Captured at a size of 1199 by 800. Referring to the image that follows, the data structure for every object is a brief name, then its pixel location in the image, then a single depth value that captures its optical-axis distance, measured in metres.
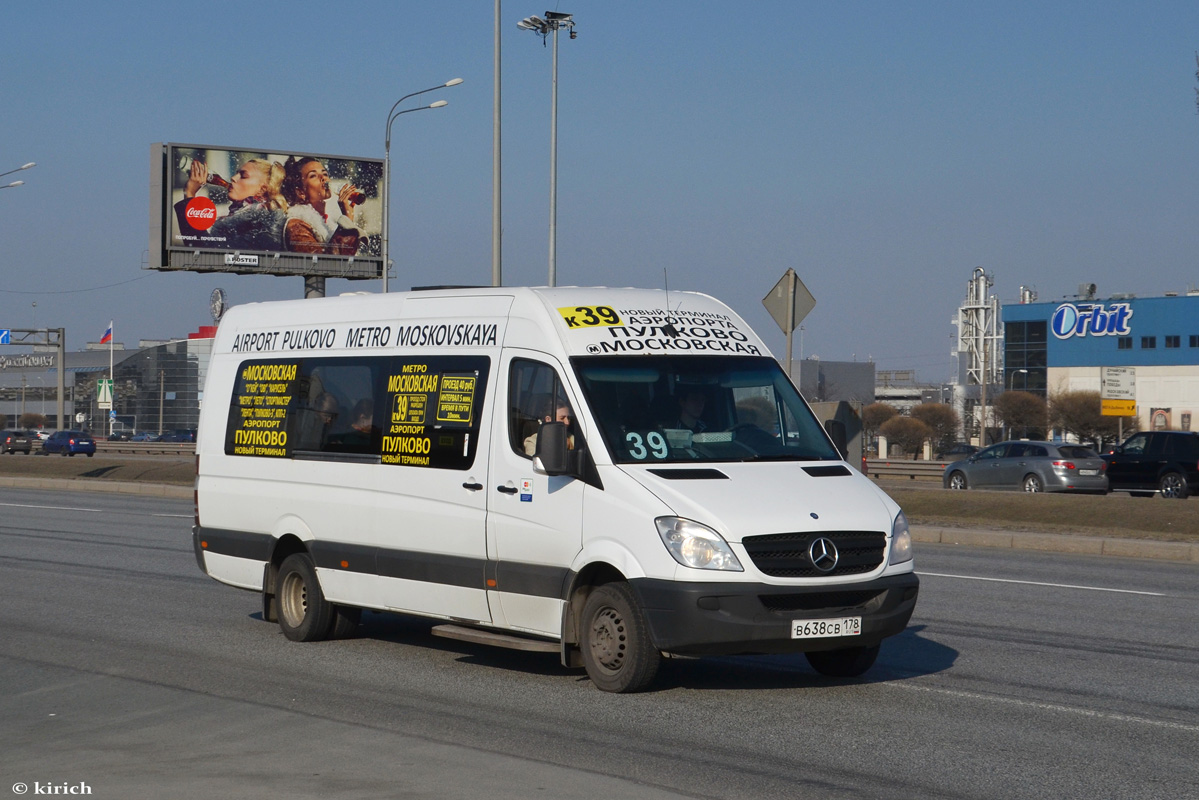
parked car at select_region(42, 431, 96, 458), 68.44
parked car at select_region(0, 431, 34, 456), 75.88
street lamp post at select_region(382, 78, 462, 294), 36.72
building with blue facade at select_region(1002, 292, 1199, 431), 91.75
